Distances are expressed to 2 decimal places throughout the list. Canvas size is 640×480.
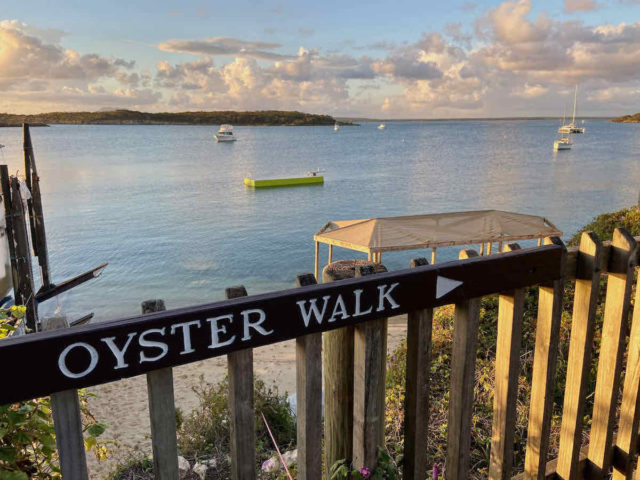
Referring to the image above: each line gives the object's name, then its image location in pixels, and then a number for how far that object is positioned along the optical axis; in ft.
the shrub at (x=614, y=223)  25.40
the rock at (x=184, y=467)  13.76
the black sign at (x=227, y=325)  3.98
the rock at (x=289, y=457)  13.53
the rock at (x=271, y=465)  12.74
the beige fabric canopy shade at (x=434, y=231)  39.29
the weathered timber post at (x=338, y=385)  6.26
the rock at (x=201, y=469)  13.42
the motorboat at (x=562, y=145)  301.22
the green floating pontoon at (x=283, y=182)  162.71
